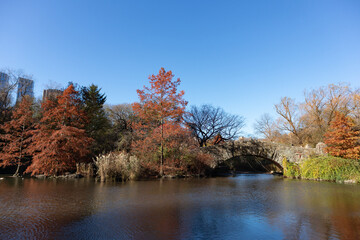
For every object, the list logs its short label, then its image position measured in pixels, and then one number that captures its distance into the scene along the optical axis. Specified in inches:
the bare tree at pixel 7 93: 796.7
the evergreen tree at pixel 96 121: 757.9
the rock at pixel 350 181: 478.9
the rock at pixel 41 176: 548.3
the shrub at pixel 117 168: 491.5
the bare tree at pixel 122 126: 725.9
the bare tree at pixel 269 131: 1128.0
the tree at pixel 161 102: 632.4
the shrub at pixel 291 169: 602.2
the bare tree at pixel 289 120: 1041.5
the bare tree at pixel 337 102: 935.7
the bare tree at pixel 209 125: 1013.2
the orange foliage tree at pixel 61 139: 542.0
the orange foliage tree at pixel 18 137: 569.9
